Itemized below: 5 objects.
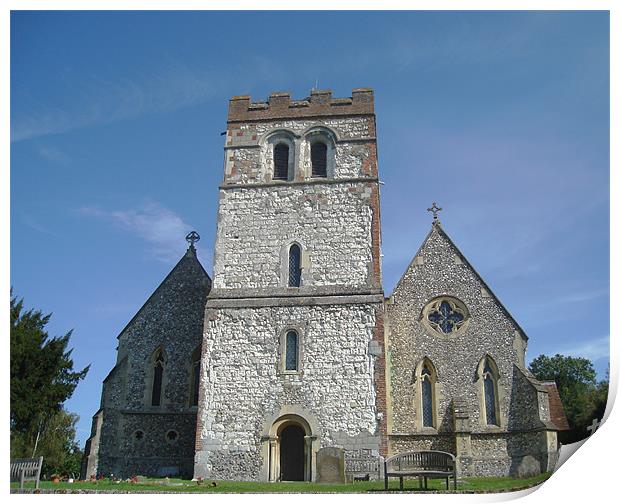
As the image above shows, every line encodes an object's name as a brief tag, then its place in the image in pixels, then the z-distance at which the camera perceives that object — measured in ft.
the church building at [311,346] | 64.49
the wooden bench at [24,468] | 43.83
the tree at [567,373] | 129.71
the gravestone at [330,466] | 58.18
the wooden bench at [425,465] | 46.14
